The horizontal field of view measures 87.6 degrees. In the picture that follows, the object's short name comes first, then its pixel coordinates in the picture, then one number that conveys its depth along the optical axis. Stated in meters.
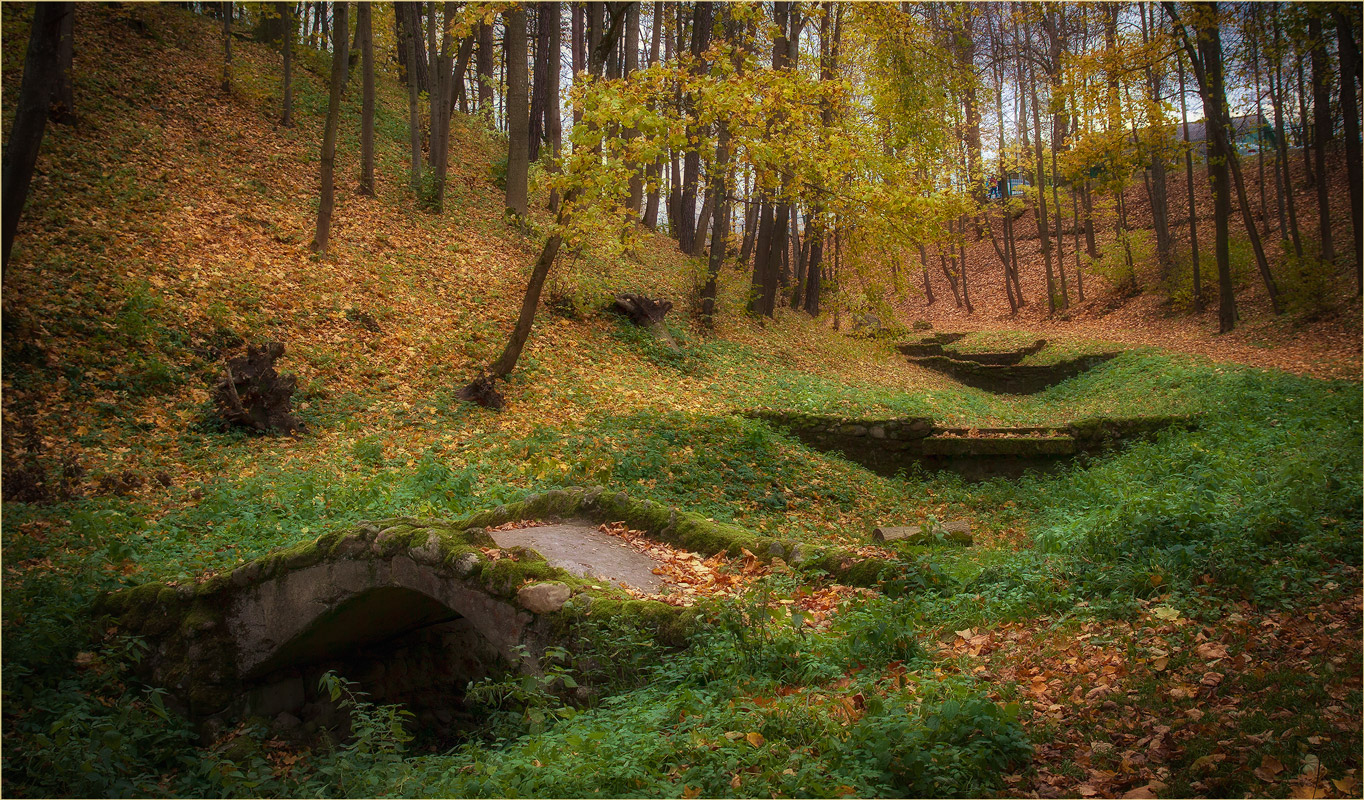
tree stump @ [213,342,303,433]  9.04
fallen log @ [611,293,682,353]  15.71
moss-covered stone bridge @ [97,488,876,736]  5.21
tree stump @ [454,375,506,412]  10.78
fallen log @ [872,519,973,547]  7.10
